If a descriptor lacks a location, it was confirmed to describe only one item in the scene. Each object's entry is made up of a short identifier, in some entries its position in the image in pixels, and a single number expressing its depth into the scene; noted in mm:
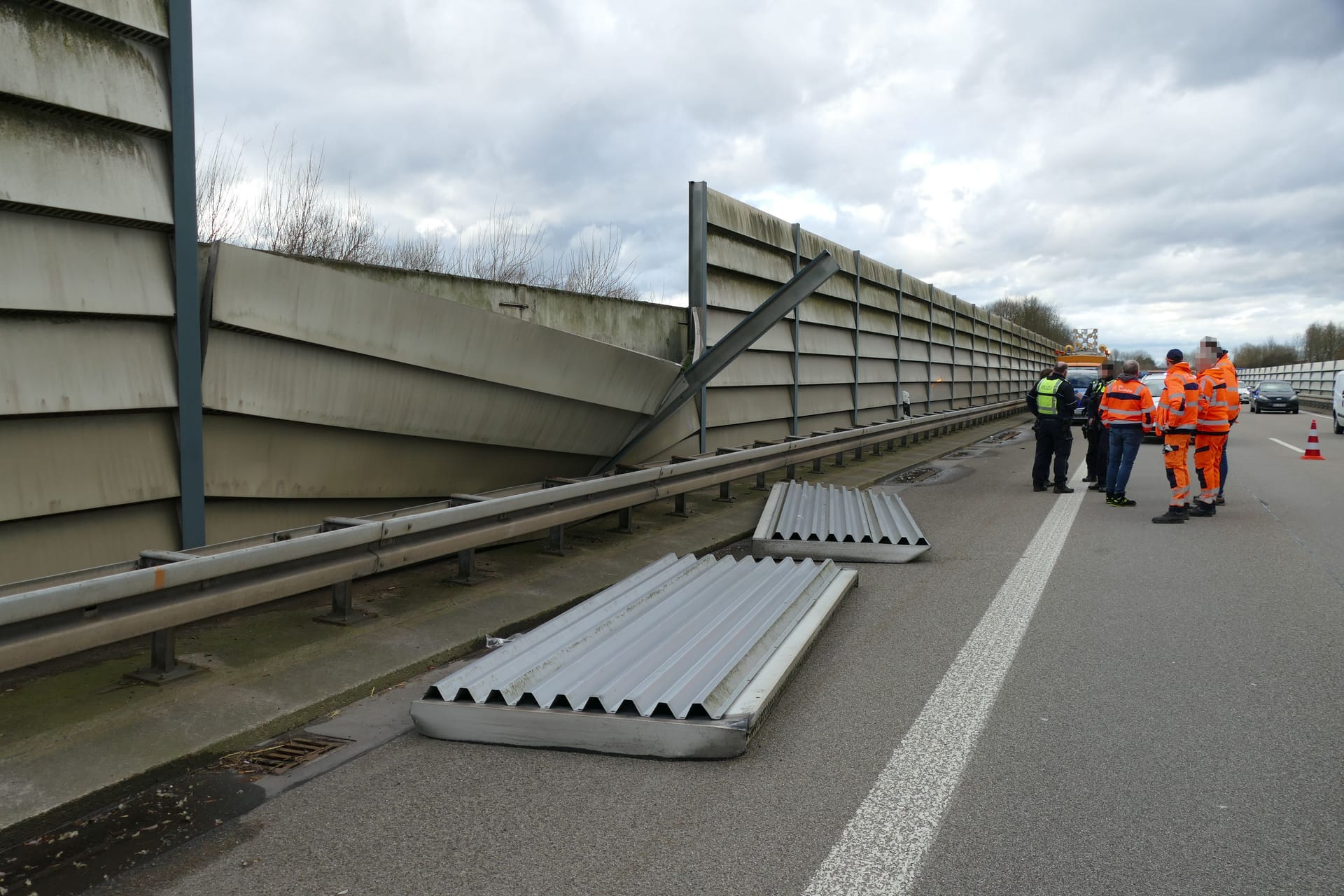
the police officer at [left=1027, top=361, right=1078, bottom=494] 13297
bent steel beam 8586
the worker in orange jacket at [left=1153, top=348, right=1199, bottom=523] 10961
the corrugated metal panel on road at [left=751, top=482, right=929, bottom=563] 8133
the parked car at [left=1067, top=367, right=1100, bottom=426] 29380
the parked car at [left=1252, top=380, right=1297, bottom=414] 40750
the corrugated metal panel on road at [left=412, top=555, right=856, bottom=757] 3967
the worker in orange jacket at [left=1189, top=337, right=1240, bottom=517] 10945
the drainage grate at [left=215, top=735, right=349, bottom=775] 3861
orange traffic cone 17909
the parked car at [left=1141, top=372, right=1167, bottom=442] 25109
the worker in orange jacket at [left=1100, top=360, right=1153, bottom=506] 12000
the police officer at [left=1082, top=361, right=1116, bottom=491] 13883
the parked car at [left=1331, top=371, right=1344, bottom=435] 24750
